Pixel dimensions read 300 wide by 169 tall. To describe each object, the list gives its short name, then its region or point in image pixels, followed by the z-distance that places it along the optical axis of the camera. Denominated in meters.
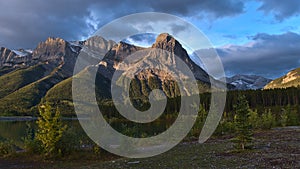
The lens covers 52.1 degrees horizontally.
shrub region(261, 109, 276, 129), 69.66
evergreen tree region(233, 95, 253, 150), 29.94
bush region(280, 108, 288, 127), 75.39
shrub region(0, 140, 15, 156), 37.53
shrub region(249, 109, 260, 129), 71.62
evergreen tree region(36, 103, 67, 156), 33.28
